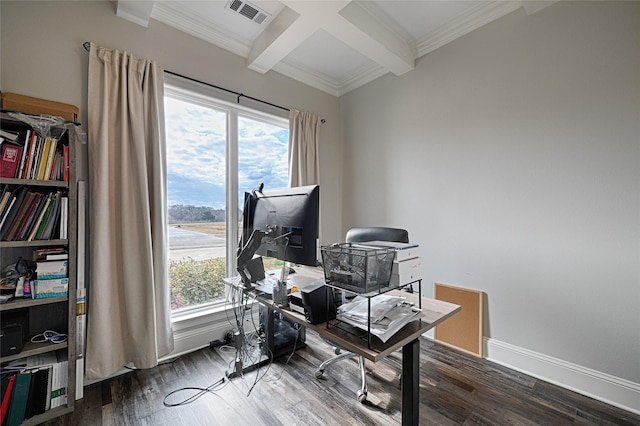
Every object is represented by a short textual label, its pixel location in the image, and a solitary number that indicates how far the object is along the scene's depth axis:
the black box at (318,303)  1.13
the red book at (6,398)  1.35
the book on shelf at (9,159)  1.41
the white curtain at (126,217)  1.72
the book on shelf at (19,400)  1.38
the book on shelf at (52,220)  1.53
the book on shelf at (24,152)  1.45
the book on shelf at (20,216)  1.43
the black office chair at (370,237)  1.85
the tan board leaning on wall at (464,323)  2.14
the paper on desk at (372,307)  1.10
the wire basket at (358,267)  1.04
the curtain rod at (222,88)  1.74
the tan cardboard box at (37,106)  1.43
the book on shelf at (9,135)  1.42
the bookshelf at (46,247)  1.44
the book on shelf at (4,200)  1.41
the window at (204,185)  2.24
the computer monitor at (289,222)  1.26
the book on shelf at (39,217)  1.48
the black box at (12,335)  1.37
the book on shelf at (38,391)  1.44
